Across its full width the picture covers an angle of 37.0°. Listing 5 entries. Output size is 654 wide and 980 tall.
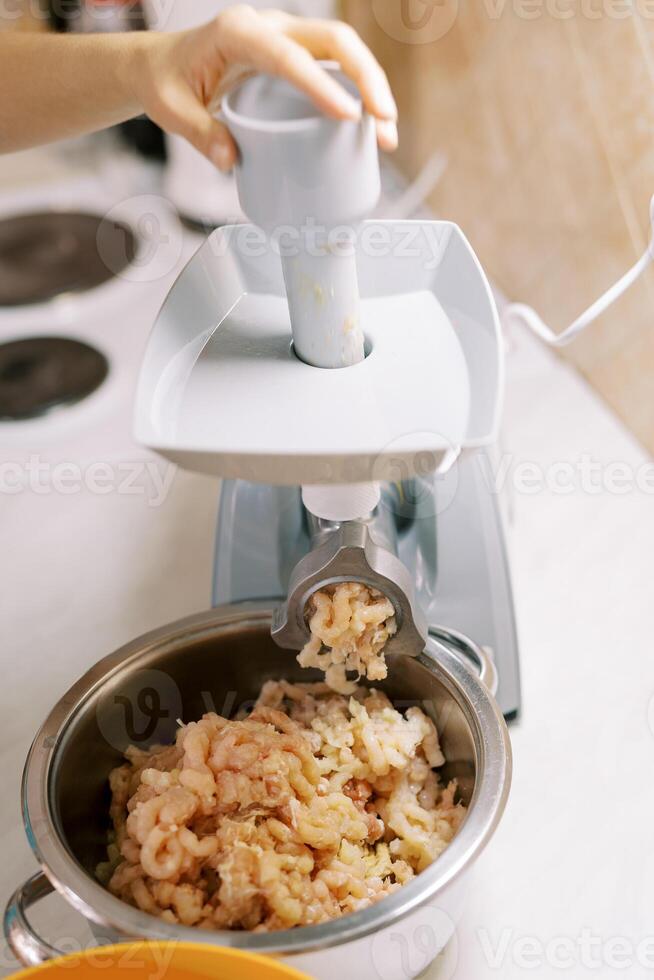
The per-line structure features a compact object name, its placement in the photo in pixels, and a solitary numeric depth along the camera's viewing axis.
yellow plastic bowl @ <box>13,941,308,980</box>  0.46
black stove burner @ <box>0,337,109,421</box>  1.06
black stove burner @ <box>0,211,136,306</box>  1.23
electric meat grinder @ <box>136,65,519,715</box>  0.45
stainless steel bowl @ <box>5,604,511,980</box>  0.48
